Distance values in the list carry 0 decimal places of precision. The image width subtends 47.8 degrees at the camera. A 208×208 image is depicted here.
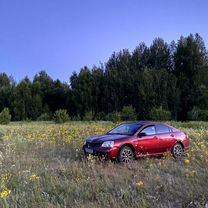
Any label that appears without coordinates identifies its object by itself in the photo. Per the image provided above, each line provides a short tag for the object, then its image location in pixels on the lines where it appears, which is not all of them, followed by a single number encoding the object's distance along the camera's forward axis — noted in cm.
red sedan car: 775
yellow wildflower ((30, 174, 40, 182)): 495
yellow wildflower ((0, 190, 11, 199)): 380
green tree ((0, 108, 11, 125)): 2235
